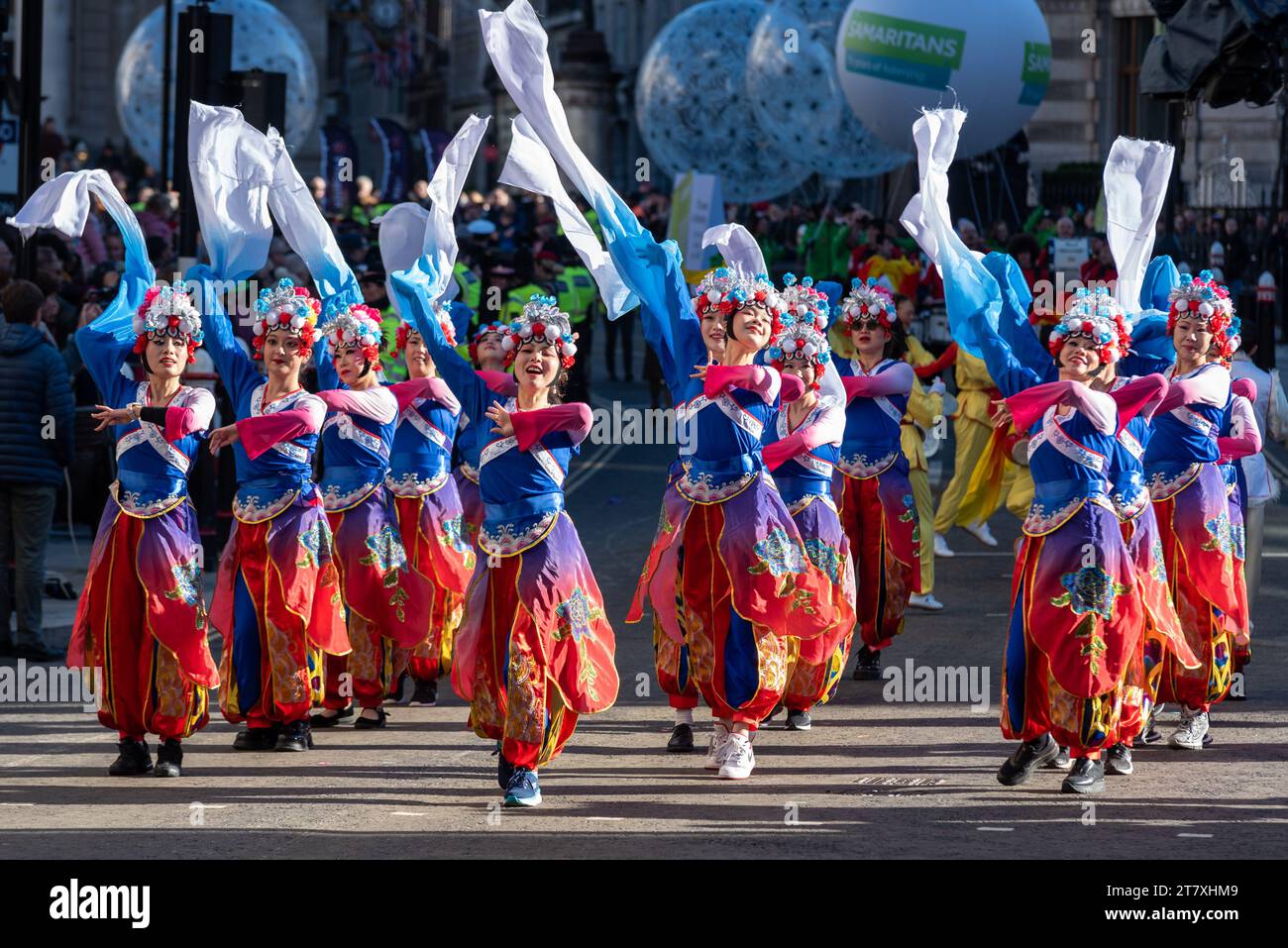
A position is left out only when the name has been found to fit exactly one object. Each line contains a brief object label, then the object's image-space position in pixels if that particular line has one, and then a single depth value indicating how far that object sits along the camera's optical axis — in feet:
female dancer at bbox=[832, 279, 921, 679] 35.14
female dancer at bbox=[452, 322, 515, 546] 32.27
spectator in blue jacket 36.27
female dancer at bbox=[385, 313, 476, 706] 32.94
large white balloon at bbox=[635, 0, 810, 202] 80.69
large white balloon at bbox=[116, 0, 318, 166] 74.28
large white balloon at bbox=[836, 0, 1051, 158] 57.82
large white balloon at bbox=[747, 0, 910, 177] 70.03
